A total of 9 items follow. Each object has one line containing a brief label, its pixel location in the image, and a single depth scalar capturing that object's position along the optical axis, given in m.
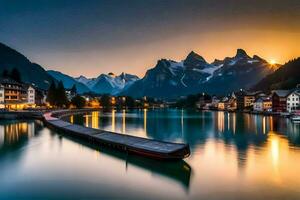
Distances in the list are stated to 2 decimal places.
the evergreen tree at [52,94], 140.75
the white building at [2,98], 120.44
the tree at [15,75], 159.70
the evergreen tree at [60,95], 143.88
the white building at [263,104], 146.00
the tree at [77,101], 179.84
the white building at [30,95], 145.00
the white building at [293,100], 118.88
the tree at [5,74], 158.88
